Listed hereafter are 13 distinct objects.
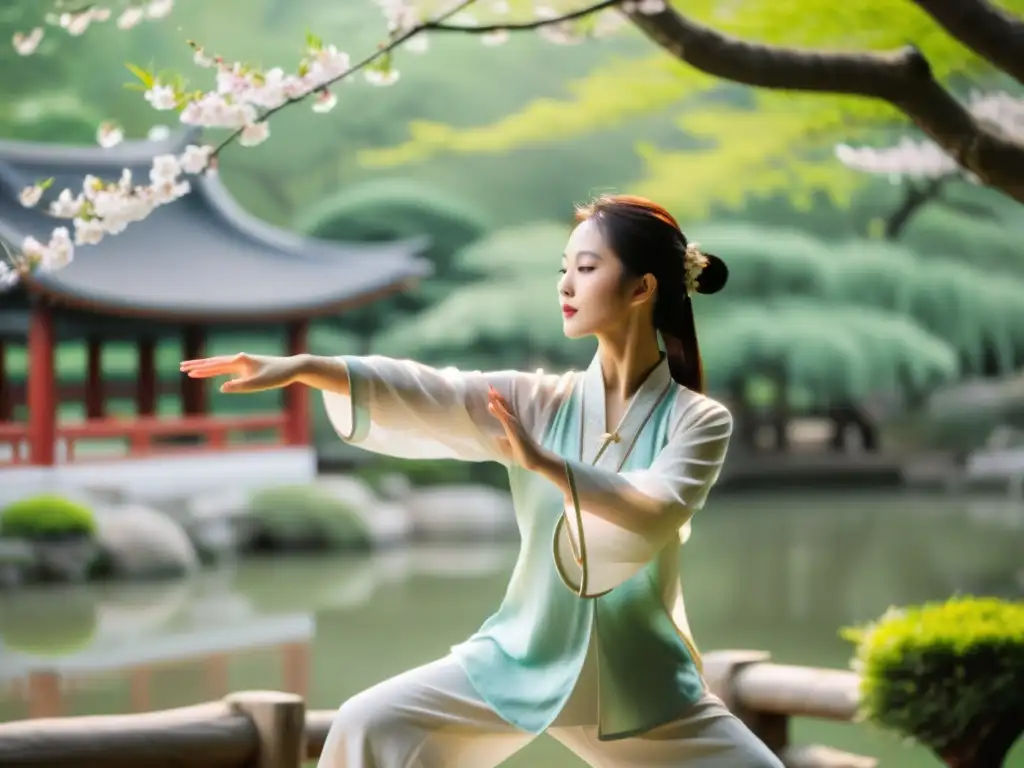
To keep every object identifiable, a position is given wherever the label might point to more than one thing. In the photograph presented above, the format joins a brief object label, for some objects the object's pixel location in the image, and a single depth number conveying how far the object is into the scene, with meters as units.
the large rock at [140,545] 15.80
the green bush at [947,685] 5.52
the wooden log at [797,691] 5.46
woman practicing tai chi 3.29
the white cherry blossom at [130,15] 5.46
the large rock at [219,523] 18.06
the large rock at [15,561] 15.37
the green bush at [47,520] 15.77
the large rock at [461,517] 19.92
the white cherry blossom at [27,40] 5.51
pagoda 18.59
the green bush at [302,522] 18.64
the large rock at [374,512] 18.75
